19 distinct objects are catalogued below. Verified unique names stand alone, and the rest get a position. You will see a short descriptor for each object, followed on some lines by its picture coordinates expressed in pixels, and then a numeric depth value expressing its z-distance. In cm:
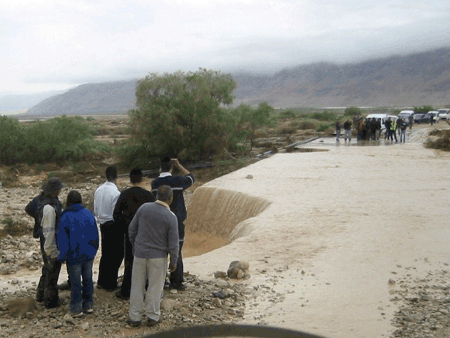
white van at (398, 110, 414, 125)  5122
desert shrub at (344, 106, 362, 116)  7402
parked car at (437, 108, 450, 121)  5878
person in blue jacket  661
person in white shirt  736
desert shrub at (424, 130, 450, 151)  3212
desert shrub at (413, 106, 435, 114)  7600
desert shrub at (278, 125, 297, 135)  5510
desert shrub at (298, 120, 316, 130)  5797
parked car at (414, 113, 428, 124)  5894
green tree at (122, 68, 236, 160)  3266
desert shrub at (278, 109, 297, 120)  8048
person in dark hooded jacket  684
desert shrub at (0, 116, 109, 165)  3491
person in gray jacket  627
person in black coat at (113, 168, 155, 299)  693
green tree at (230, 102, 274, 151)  3853
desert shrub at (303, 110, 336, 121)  7357
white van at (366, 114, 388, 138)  4004
